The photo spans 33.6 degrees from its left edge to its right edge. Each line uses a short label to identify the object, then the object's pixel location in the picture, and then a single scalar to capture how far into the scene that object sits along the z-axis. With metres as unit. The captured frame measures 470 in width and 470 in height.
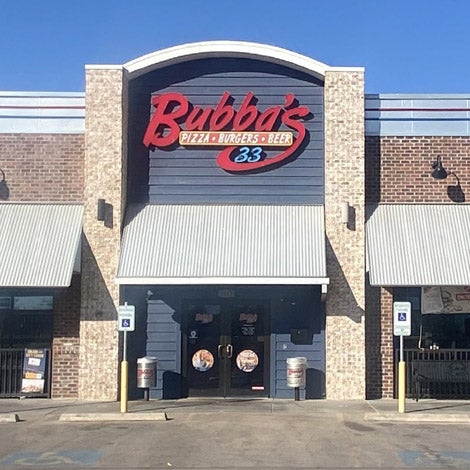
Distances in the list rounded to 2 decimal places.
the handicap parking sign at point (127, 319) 14.79
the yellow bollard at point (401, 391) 14.61
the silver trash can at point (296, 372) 16.31
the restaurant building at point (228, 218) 16.69
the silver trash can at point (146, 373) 16.14
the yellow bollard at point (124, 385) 14.62
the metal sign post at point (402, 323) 14.63
